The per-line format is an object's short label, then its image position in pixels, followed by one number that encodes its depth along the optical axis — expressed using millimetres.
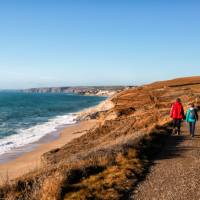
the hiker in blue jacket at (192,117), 16730
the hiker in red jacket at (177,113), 17412
